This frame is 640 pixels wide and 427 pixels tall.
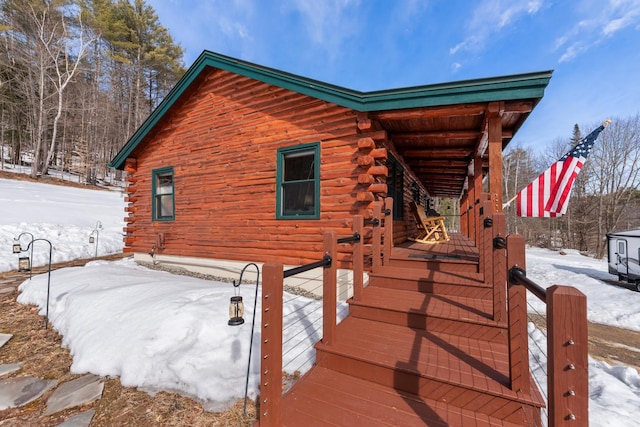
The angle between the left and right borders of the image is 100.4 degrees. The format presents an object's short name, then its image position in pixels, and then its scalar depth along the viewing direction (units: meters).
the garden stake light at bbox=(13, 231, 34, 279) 4.66
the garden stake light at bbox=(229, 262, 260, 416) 2.53
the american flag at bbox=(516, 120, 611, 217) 4.53
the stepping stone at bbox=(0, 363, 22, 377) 3.02
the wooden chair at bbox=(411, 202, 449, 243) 6.71
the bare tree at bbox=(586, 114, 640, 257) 18.28
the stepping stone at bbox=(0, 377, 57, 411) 2.57
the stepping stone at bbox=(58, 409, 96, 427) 2.24
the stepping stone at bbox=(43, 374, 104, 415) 2.49
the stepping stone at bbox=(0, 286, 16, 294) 5.63
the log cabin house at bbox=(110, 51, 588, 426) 1.89
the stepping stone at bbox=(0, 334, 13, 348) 3.62
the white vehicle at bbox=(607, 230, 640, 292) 8.54
